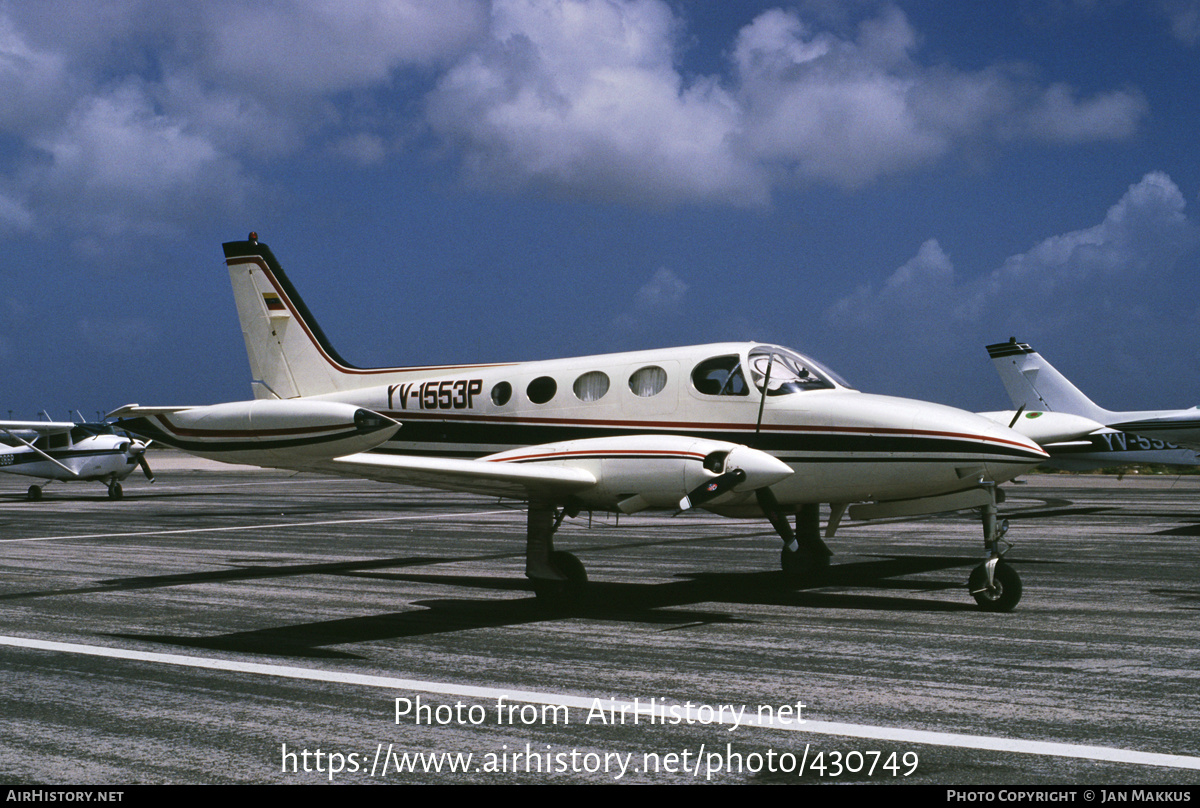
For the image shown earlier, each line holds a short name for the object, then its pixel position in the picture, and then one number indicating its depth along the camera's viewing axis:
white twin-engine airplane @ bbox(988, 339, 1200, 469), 24.97
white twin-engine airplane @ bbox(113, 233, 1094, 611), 10.86
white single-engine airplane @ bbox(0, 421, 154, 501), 36.06
